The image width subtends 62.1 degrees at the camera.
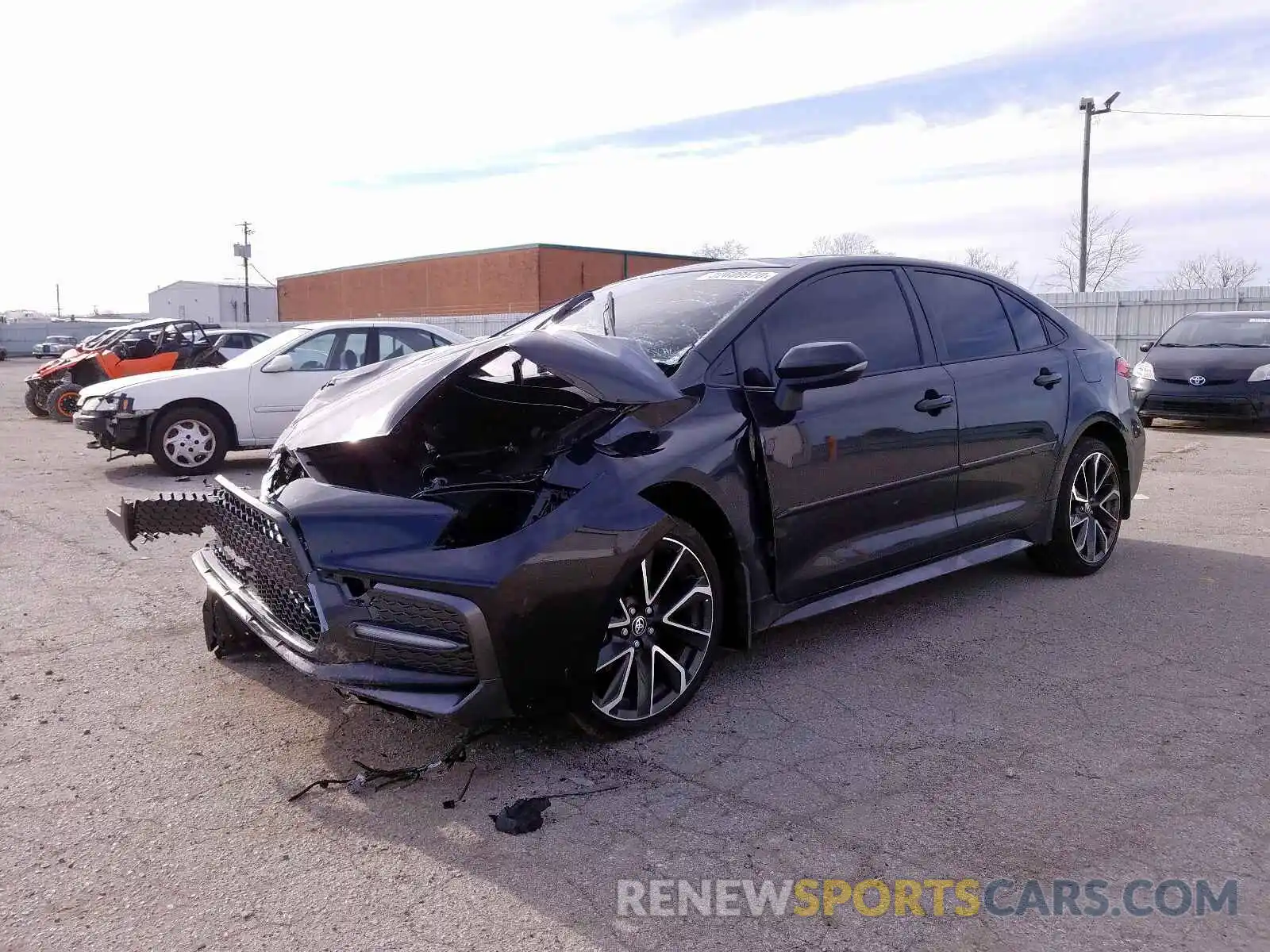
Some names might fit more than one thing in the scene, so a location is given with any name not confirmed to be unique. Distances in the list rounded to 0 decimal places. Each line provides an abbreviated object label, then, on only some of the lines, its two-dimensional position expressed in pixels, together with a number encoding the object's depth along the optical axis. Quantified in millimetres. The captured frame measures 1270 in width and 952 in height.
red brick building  43406
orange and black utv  16000
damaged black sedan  3225
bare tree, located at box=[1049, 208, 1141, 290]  39969
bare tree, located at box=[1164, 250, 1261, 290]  43781
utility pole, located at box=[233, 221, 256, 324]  53906
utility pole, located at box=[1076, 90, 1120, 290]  29344
